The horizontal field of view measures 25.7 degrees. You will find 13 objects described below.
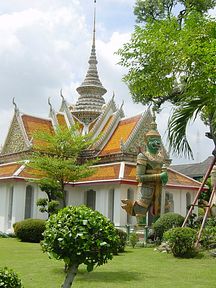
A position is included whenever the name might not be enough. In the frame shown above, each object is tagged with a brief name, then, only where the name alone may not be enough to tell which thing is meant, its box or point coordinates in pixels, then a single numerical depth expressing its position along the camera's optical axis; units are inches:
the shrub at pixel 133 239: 642.8
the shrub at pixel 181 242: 490.3
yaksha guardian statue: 717.9
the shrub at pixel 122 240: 560.9
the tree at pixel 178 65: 288.8
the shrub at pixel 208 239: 526.6
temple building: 959.6
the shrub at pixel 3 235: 885.6
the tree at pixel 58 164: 810.2
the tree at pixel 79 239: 257.6
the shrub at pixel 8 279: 220.9
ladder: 538.3
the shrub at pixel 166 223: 650.8
